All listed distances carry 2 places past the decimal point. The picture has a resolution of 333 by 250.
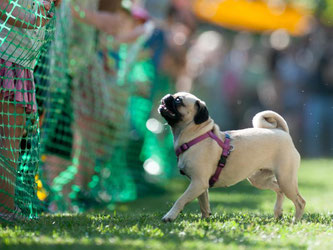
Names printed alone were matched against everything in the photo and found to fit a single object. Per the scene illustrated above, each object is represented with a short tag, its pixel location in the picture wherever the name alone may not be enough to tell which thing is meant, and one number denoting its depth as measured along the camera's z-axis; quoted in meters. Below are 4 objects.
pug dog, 11.30
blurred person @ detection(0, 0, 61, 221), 10.99
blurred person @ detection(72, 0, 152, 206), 17.11
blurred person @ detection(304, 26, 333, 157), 37.94
